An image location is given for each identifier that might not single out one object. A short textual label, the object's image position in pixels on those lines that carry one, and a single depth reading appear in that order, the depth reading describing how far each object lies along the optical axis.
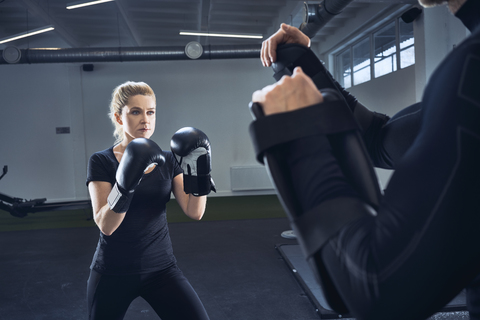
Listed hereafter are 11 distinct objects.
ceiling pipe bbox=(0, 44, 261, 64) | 6.33
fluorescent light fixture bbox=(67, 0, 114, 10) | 4.63
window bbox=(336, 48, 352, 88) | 8.04
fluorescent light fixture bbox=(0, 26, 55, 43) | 5.59
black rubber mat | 2.68
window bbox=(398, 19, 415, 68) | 5.41
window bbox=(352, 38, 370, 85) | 7.07
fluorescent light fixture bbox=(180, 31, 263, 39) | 5.87
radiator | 8.69
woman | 1.54
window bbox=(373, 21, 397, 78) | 6.05
